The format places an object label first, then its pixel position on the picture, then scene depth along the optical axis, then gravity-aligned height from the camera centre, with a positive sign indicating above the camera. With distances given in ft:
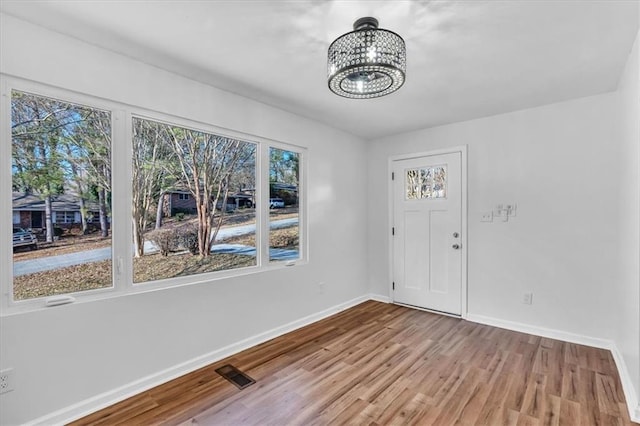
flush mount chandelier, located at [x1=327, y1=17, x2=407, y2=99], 5.12 +2.65
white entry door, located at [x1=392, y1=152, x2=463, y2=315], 12.09 -0.95
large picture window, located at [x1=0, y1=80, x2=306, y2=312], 5.90 +0.31
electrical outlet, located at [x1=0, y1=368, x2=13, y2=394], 5.43 -3.03
